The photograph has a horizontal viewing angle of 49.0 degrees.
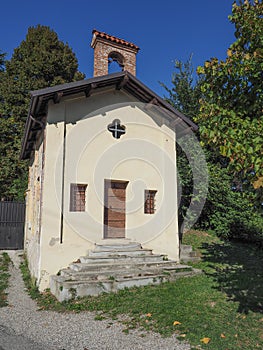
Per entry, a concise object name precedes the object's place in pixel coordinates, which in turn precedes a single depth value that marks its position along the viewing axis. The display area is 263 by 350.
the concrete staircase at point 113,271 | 6.33
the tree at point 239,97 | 3.70
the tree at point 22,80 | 18.64
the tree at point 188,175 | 12.52
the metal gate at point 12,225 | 13.38
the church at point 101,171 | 7.78
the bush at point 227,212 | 12.55
